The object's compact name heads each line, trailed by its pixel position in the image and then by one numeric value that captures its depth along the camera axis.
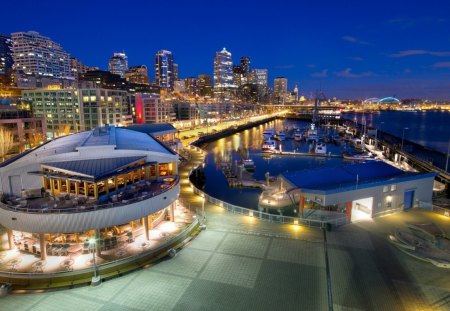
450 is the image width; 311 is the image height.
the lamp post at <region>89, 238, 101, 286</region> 16.45
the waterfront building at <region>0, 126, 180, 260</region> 18.45
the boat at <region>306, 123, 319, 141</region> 94.65
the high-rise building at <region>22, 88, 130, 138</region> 90.75
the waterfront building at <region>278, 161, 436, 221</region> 25.09
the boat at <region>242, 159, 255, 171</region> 58.31
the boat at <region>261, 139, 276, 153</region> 77.25
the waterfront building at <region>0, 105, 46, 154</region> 63.34
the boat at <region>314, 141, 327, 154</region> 74.69
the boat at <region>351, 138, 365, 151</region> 78.31
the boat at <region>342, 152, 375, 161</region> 67.88
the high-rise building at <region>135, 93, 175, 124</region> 118.59
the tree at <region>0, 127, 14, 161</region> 54.53
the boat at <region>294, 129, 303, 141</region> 99.31
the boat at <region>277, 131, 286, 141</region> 100.57
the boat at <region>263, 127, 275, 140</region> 103.24
